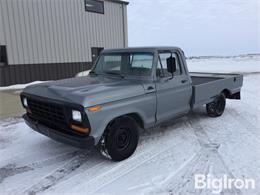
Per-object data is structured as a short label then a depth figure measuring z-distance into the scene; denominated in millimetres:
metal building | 12328
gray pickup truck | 3396
